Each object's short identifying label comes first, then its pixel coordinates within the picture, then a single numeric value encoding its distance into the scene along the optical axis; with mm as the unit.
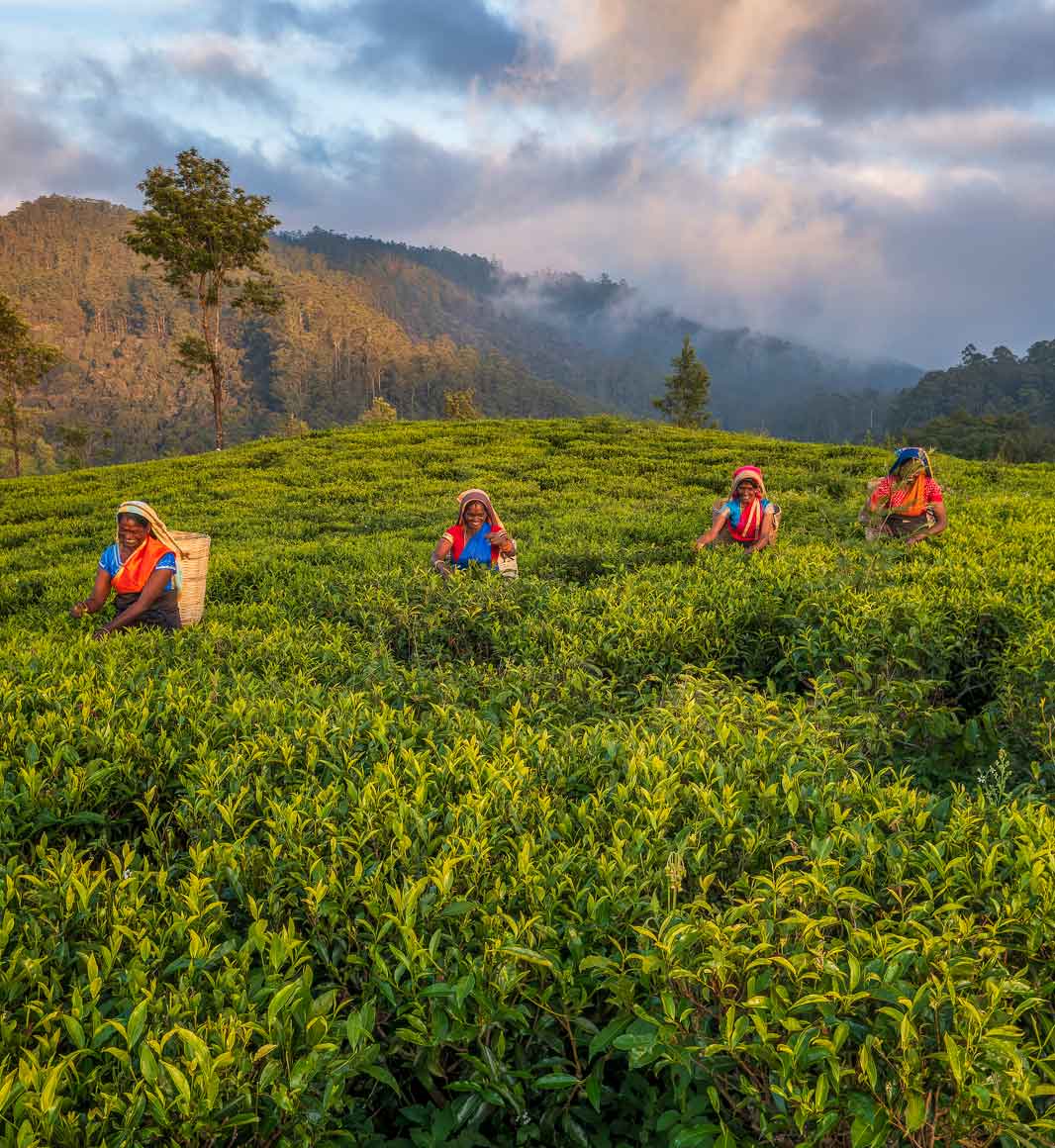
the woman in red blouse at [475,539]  6730
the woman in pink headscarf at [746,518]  7214
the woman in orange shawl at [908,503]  7129
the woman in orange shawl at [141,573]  5465
